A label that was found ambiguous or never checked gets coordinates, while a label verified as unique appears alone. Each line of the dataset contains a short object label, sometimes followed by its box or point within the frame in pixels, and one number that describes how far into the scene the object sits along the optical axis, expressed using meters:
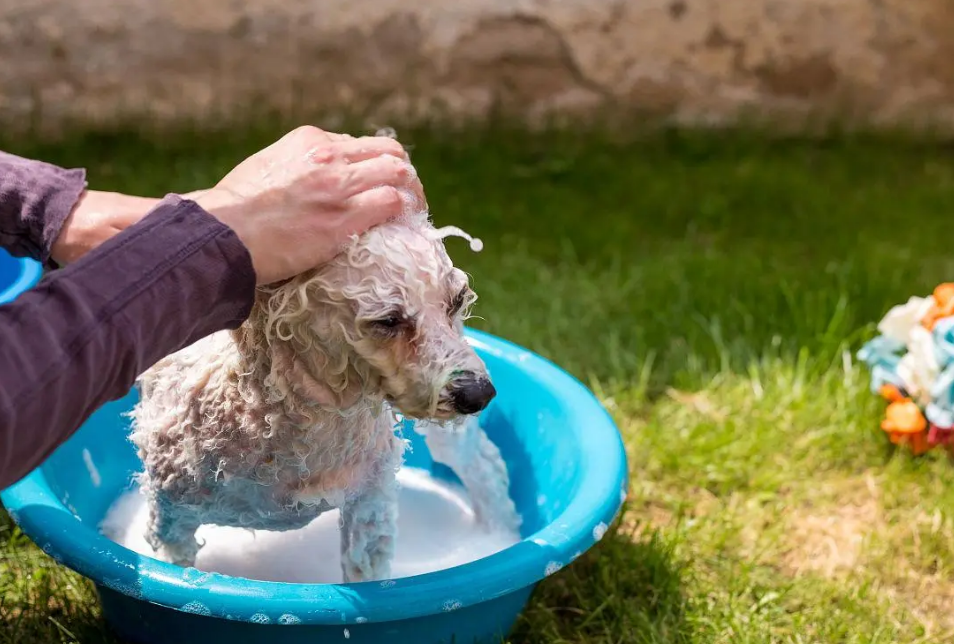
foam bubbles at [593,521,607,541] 1.38
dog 1.09
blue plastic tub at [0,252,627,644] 1.20
